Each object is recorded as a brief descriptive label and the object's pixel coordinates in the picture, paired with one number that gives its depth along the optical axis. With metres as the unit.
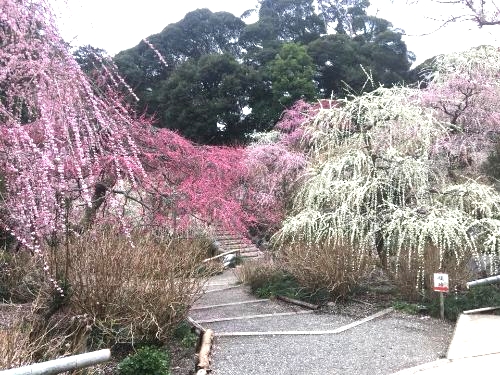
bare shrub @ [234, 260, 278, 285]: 8.45
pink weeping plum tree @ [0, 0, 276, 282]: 2.42
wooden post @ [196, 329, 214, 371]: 4.31
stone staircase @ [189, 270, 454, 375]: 4.52
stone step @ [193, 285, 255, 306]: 7.68
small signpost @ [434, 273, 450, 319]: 5.79
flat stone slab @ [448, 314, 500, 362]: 4.69
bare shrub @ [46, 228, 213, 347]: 4.36
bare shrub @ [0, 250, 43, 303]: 5.60
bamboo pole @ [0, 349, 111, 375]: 1.67
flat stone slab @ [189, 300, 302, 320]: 6.64
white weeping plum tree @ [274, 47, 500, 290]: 6.79
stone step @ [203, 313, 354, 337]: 5.87
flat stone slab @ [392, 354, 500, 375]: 4.15
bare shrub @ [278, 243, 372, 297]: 7.04
